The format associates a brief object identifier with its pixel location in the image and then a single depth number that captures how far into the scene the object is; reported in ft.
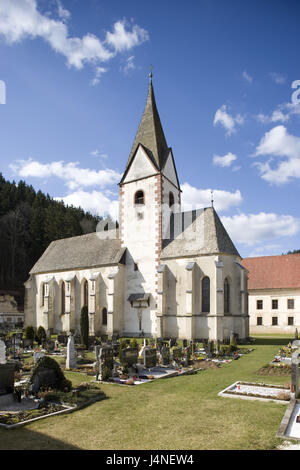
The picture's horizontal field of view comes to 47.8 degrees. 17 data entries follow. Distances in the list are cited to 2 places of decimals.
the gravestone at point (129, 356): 53.47
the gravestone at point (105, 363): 47.40
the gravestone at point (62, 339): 89.61
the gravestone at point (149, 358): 56.26
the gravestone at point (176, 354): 61.98
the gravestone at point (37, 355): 54.13
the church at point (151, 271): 89.81
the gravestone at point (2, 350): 45.97
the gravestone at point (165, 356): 59.47
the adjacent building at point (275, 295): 122.31
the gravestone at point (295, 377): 35.45
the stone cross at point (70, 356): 57.06
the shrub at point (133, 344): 73.98
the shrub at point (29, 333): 93.25
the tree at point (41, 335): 92.58
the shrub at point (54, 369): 38.71
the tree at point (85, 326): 85.30
